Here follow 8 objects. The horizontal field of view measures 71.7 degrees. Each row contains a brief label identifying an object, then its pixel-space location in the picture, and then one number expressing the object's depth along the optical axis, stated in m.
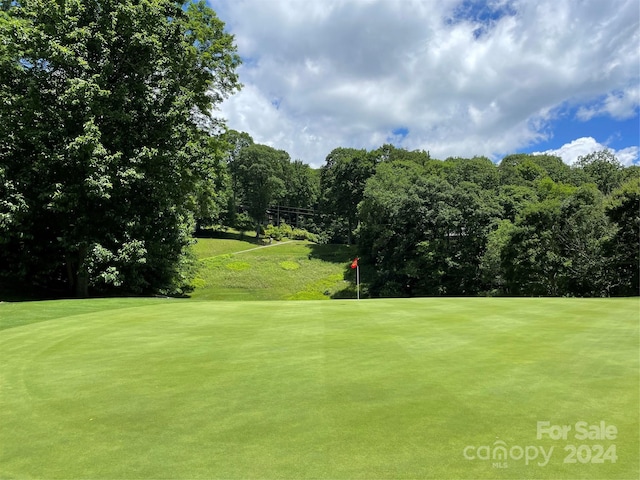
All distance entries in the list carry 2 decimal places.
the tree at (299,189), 112.89
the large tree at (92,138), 21.22
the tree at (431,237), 49.88
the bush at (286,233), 94.94
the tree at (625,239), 33.59
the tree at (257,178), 89.88
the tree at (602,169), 75.12
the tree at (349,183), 80.94
